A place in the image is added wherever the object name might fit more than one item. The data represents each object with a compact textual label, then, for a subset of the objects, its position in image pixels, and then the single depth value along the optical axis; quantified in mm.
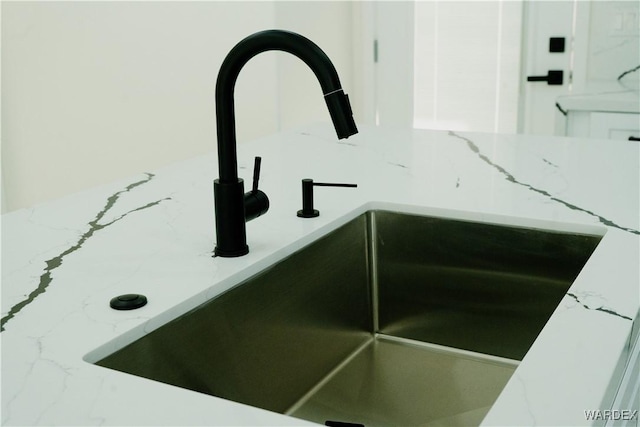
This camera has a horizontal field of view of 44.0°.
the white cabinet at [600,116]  2965
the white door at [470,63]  3688
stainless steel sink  1147
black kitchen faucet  975
